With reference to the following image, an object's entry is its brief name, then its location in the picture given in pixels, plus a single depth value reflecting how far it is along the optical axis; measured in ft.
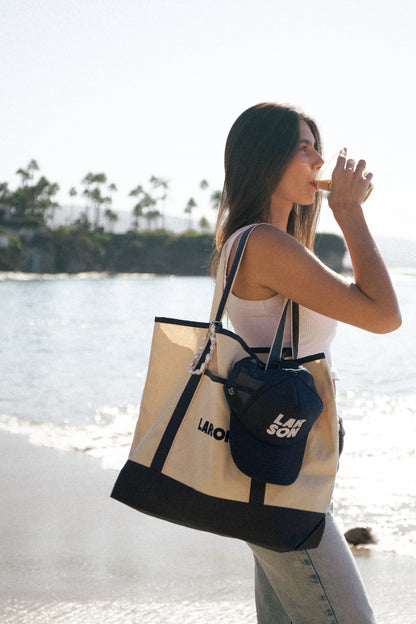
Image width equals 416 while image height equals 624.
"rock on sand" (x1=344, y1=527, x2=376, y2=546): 13.04
